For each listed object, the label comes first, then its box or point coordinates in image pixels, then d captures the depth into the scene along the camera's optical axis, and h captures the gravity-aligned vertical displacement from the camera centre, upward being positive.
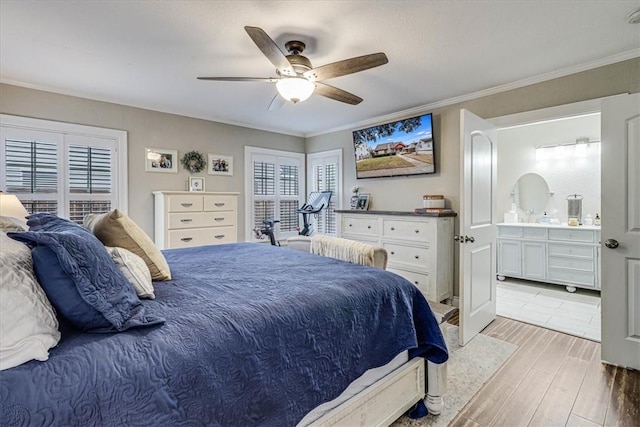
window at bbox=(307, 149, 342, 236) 5.11 +0.58
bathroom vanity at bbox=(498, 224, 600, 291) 4.03 -0.57
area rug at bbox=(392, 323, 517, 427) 1.79 -1.17
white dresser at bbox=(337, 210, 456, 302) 3.44 -0.38
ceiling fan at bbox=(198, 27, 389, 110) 2.03 +1.00
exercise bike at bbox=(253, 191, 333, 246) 4.73 -0.03
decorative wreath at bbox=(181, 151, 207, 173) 4.24 +0.72
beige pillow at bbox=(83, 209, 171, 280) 1.51 -0.12
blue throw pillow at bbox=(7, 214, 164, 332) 0.90 -0.21
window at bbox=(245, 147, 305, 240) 4.91 +0.42
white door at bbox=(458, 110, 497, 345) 2.68 -0.12
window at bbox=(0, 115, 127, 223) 3.15 +0.53
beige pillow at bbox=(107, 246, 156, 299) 1.25 -0.24
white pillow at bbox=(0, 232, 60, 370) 0.74 -0.26
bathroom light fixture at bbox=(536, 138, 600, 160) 4.60 +1.01
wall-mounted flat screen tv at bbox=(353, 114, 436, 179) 3.86 +0.87
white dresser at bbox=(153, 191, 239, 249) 3.69 -0.06
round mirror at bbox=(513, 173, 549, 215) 5.00 +0.32
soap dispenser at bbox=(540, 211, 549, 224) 4.86 -0.10
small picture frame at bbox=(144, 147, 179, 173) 3.94 +0.70
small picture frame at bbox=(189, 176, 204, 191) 4.28 +0.42
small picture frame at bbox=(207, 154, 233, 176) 4.49 +0.72
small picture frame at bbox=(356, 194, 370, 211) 4.62 +0.17
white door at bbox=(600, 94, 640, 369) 2.22 -0.13
